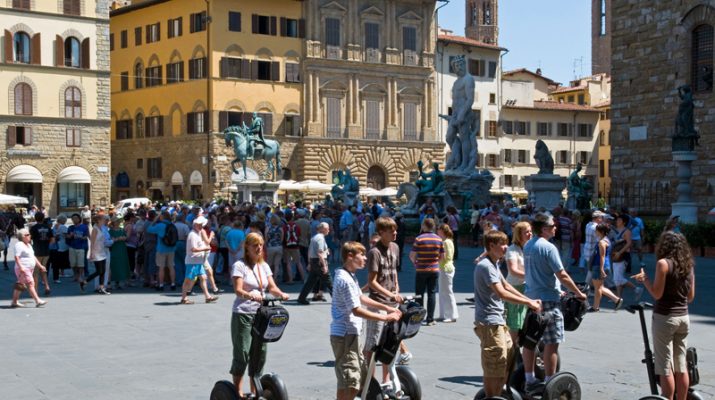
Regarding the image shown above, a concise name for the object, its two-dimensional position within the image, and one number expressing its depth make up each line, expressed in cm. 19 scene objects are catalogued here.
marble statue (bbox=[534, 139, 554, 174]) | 3366
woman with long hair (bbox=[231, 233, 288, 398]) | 830
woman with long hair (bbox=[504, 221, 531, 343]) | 995
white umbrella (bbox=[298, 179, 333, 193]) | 5018
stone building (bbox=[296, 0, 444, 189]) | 5884
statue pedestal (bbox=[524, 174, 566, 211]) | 3338
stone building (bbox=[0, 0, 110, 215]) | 5119
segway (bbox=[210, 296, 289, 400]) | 795
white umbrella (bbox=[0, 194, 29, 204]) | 4425
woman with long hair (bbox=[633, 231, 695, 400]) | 766
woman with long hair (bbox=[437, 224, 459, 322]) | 1453
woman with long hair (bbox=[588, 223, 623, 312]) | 1518
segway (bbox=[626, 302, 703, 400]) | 761
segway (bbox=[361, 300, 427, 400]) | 788
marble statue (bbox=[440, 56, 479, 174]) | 3400
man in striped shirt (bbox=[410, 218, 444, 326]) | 1392
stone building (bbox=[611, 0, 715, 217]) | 3014
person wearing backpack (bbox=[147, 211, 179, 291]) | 1867
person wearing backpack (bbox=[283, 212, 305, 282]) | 2031
